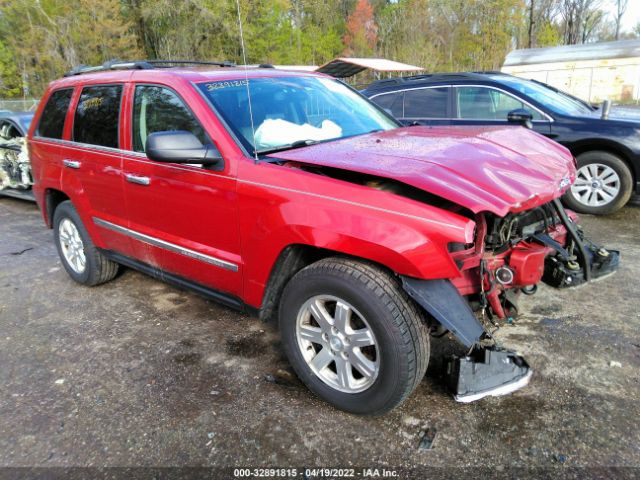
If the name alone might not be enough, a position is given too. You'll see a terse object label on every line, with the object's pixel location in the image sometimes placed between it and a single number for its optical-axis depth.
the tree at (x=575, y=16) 46.94
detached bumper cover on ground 2.49
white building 25.66
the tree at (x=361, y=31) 40.75
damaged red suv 2.30
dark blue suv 5.91
